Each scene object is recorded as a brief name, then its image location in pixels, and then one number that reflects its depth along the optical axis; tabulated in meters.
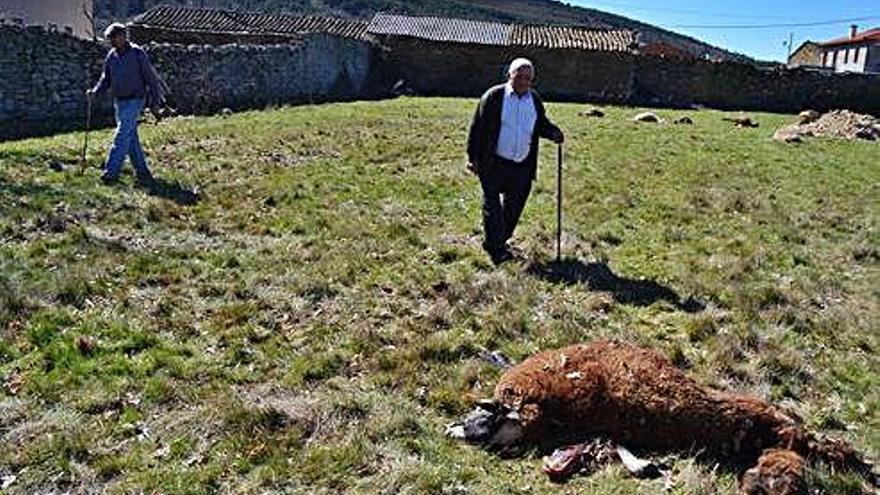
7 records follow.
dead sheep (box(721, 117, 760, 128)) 26.36
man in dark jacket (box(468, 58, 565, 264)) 8.16
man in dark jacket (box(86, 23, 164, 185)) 10.79
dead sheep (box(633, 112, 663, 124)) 26.03
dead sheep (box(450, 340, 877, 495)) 4.30
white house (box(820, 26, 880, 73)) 73.12
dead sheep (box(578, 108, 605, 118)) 27.12
